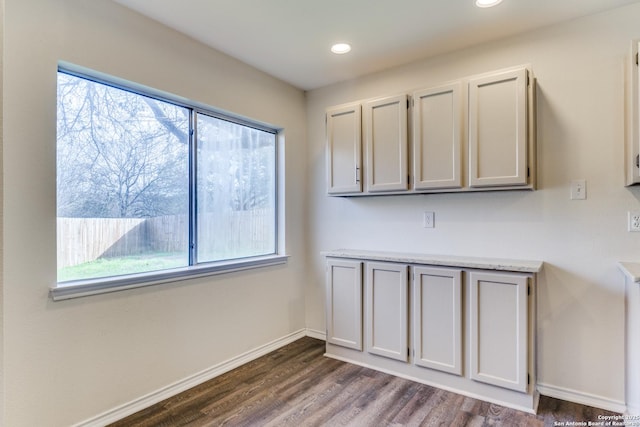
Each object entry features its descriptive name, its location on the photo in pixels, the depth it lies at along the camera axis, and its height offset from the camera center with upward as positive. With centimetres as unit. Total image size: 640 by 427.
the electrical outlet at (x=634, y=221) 210 -6
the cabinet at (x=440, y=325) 215 -80
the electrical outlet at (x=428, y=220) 280 -6
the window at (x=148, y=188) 201 +18
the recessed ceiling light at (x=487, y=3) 206 +126
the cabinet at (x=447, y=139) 222 +53
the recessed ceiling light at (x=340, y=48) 262 +127
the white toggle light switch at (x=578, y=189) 224 +15
